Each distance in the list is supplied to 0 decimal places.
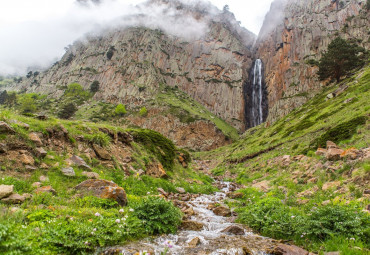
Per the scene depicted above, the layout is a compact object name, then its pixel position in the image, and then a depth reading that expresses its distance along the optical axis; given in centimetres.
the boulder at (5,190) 581
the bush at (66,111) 8350
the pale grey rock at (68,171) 945
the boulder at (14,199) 570
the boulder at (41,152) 972
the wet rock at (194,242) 591
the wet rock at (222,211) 1002
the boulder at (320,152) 1511
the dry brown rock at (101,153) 1314
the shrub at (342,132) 1669
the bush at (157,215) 647
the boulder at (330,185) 982
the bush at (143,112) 10024
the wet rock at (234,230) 721
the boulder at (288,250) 523
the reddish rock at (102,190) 793
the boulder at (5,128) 912
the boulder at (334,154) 1253
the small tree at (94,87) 12450
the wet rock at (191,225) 741
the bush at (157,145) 2020
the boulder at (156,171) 1612
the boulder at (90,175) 991
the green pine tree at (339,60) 5738
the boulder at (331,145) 1459
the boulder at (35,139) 1009
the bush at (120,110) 10100
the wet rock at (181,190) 1470
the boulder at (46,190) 737
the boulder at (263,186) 1536
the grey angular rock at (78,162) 1061
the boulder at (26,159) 879
